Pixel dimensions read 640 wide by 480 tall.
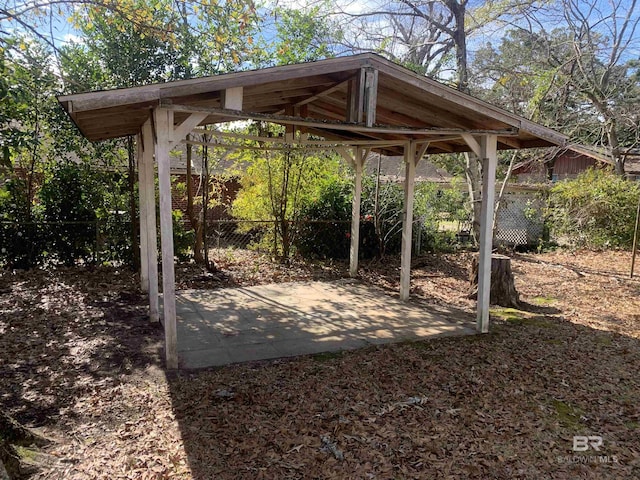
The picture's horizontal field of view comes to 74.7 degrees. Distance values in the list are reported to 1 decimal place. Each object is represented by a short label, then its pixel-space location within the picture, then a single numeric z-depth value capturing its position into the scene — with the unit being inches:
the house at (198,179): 348.1
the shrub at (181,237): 331.6
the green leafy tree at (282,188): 357.7
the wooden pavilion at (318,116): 142.6
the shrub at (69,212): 302.5
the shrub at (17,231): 289.1
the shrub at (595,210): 424.8
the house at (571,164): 554.0
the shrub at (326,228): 377.1
